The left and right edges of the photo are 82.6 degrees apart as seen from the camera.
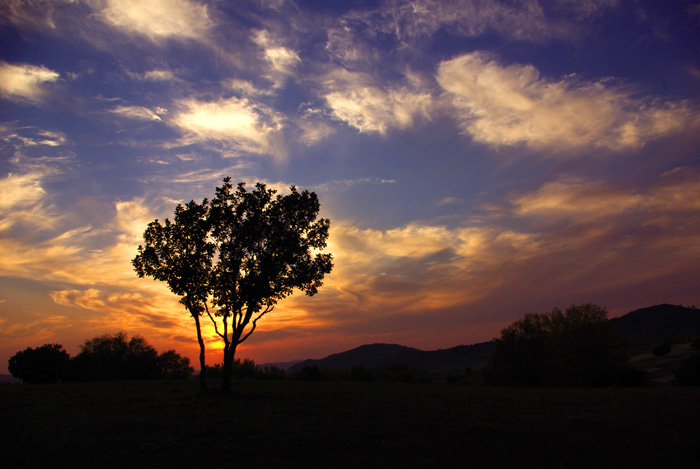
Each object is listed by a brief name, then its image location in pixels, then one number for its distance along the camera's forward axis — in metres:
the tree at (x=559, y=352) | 64.38
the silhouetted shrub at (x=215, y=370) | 82.65
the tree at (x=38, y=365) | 62.06
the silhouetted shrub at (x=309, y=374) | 66.24
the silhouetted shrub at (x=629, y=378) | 50.47
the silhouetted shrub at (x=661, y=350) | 84.12
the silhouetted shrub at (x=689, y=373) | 45.62
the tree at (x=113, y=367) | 69.56
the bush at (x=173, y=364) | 101.16
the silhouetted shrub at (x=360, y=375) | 73.14
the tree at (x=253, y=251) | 33.34
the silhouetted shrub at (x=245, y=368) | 78.06
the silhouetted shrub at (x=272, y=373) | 68.28
